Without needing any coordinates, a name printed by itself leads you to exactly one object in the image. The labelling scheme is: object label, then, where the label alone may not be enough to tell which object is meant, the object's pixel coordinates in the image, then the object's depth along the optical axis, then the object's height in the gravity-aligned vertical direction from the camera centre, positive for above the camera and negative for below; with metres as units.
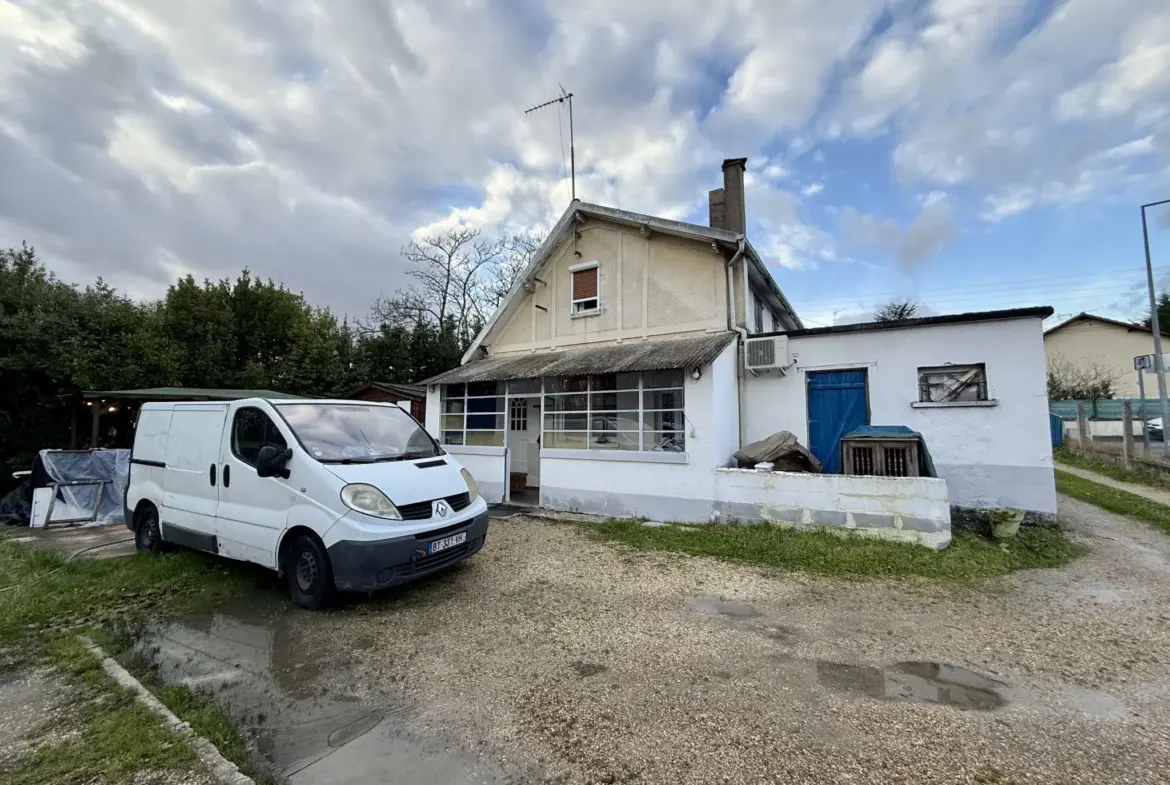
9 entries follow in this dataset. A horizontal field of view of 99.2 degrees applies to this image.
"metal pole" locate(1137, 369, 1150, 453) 12.90 -0.49
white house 7.83 +0.56
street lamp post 12.40 +1.57
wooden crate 7.20 -0.58
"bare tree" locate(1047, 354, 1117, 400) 27.59 +2.10
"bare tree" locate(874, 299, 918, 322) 31.05 +6.76
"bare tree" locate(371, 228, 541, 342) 24.78 +6.58
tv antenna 11.95 +6.99
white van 4.49 -0.69
